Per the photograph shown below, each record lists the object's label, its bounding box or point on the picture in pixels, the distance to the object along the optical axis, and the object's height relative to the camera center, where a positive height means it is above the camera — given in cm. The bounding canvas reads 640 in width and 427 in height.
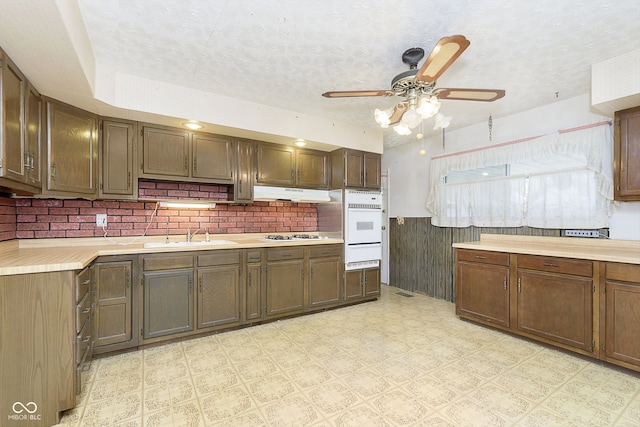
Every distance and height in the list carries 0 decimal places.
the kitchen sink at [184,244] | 283 -31
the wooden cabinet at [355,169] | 395 +63
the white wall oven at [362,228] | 396 -19
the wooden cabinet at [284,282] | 334 -79
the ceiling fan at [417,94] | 197 +86
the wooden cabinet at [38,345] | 162 -75
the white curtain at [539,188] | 286 +31
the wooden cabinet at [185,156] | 295 +63
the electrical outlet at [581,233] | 291 -19
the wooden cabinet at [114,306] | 247 -79
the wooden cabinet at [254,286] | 319 -79
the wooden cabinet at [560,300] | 225 -78
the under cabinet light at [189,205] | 321 +11
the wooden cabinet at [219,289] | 293 -77
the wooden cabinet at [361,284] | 395 -97
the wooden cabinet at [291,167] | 358 +62
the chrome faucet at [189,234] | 324 -23
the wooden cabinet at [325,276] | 365 -79
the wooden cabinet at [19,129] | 175 +58
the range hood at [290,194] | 353 +26
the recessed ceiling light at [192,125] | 294 +93
